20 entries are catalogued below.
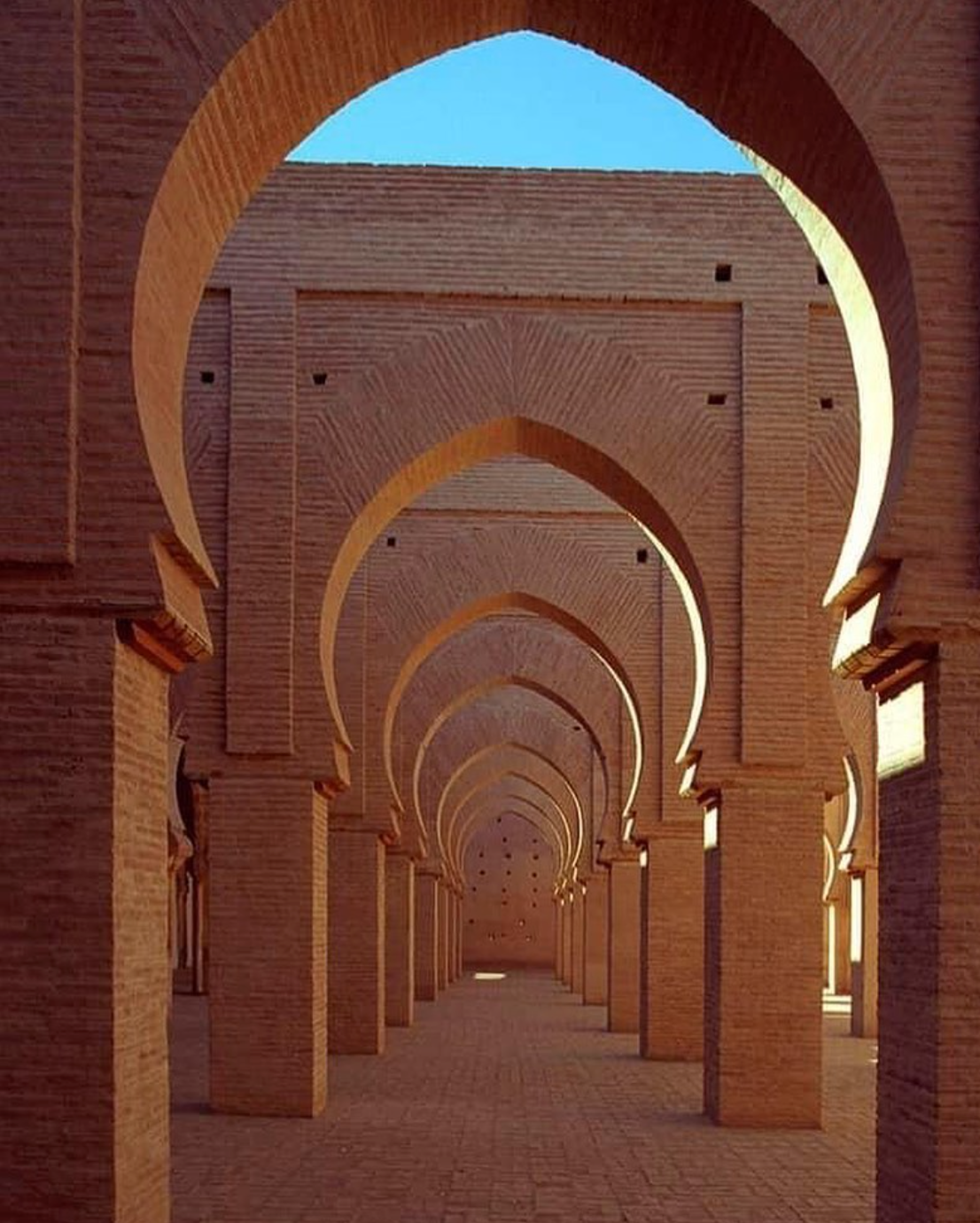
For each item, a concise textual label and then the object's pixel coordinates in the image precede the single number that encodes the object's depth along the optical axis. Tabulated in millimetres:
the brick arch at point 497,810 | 38438
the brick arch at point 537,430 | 12977
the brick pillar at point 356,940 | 17047
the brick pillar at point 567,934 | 33462
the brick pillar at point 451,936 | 34156
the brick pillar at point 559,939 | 37906
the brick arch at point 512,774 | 31750
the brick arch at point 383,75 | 6523
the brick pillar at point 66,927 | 6109
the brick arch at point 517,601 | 17438
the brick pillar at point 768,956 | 12492
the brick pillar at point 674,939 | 16969
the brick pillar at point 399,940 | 21250
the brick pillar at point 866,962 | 19812
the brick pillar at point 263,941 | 12656
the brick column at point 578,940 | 29156
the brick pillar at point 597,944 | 27875
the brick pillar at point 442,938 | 30062
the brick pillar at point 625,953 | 21031
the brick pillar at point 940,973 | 6277
